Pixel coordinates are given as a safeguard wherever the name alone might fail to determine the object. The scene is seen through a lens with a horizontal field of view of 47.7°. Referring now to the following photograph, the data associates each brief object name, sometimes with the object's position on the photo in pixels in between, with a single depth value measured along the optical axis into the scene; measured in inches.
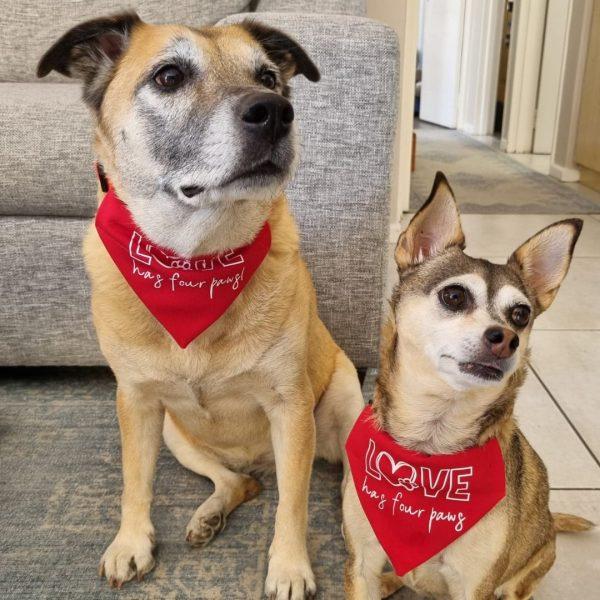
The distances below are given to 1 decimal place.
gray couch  66.7
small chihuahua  42.0
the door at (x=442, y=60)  271.4
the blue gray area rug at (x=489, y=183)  158.7
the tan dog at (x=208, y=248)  44.3
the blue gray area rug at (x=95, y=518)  52.2
